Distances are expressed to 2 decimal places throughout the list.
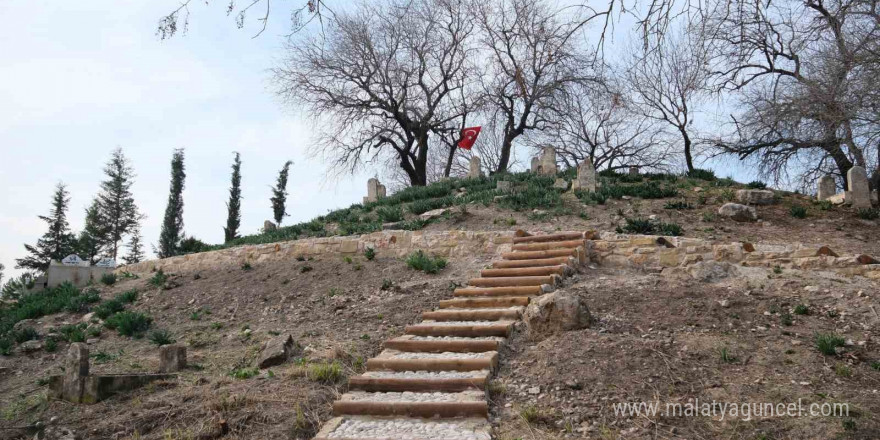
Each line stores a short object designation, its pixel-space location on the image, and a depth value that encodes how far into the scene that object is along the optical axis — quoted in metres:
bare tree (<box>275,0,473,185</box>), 20.25
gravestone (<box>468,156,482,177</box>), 19.80
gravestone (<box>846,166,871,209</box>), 11.95
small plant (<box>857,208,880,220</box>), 11.32
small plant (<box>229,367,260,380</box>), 5.97
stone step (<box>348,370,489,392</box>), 5.05
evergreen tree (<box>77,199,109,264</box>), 27.50
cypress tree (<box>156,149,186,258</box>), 27.86
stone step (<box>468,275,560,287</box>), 7.75
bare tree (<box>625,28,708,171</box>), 19.42
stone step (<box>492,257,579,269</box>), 8.57
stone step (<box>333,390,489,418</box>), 4.63
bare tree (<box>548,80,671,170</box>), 25.06
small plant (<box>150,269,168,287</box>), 11.67
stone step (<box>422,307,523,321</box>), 6.66
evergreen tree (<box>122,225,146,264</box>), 29.12
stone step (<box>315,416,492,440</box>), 4.28
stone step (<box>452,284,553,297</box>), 7.40
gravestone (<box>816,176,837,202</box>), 13.04
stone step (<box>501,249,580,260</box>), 8.87
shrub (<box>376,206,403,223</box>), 13.27
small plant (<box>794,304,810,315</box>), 6.37
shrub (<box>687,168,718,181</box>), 16.16
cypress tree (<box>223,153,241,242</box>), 29.20
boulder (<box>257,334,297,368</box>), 6.23
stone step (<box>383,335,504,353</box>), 5.84
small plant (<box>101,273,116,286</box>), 12.84
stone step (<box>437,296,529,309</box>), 7.06
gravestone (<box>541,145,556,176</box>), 18.12
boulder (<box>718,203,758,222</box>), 11.20
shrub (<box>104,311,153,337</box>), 8.88
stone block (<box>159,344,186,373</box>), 6.53
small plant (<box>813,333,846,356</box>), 5.26
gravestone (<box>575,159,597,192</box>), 13.70
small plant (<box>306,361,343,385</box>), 5.58
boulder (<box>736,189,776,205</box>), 12.24
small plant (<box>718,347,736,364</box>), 5.21
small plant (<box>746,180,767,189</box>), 14.16
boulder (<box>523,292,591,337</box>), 6.02
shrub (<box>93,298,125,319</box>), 10.05
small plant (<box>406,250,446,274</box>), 9.49
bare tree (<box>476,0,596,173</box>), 20.22
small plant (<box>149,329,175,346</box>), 7.88
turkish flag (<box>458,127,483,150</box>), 22.84
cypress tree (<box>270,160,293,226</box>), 31.33
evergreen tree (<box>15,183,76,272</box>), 27.02
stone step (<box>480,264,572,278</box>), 8.17
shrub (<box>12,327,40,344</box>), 9.15
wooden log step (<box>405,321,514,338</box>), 6.20
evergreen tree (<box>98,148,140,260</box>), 29.06
